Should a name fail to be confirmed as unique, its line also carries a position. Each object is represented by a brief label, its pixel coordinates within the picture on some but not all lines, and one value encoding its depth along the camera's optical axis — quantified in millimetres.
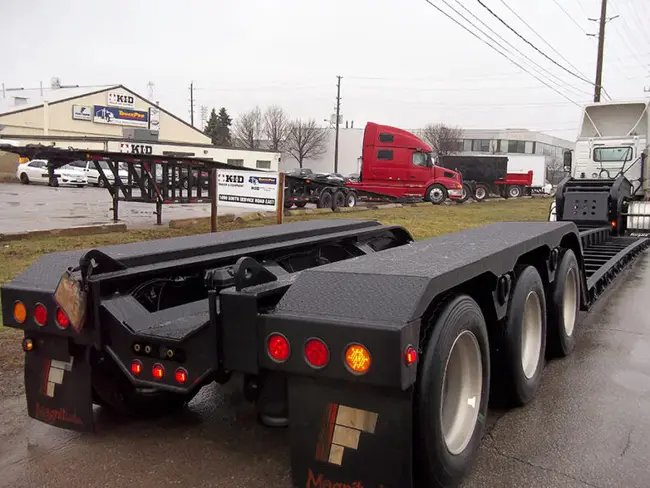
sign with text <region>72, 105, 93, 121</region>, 49188
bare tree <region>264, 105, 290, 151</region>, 75375
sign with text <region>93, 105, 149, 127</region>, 51259
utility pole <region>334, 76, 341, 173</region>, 77038
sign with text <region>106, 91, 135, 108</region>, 52219
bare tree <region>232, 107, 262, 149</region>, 75938
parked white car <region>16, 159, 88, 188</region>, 31328
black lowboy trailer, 2309
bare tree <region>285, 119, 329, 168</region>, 76812
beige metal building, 44031
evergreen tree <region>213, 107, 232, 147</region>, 90875
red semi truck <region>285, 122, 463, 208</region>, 27906
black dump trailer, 40938
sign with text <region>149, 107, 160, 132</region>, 54938
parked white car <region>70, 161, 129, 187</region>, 32906
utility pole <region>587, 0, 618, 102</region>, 29219
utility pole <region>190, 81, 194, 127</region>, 97188
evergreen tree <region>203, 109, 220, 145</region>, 91562
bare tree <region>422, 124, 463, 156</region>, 74500
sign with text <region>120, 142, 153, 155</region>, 42469
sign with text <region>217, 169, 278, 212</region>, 11484
